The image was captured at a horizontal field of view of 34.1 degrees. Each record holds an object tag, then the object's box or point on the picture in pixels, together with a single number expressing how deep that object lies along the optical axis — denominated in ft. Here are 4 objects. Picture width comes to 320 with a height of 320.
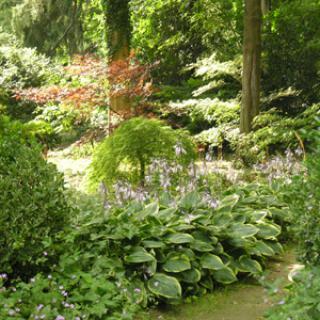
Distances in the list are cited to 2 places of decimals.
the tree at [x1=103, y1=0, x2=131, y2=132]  34.24
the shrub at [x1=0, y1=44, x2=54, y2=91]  47.21
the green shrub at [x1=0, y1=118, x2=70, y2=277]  10.87
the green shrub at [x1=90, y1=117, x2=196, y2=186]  20.70
